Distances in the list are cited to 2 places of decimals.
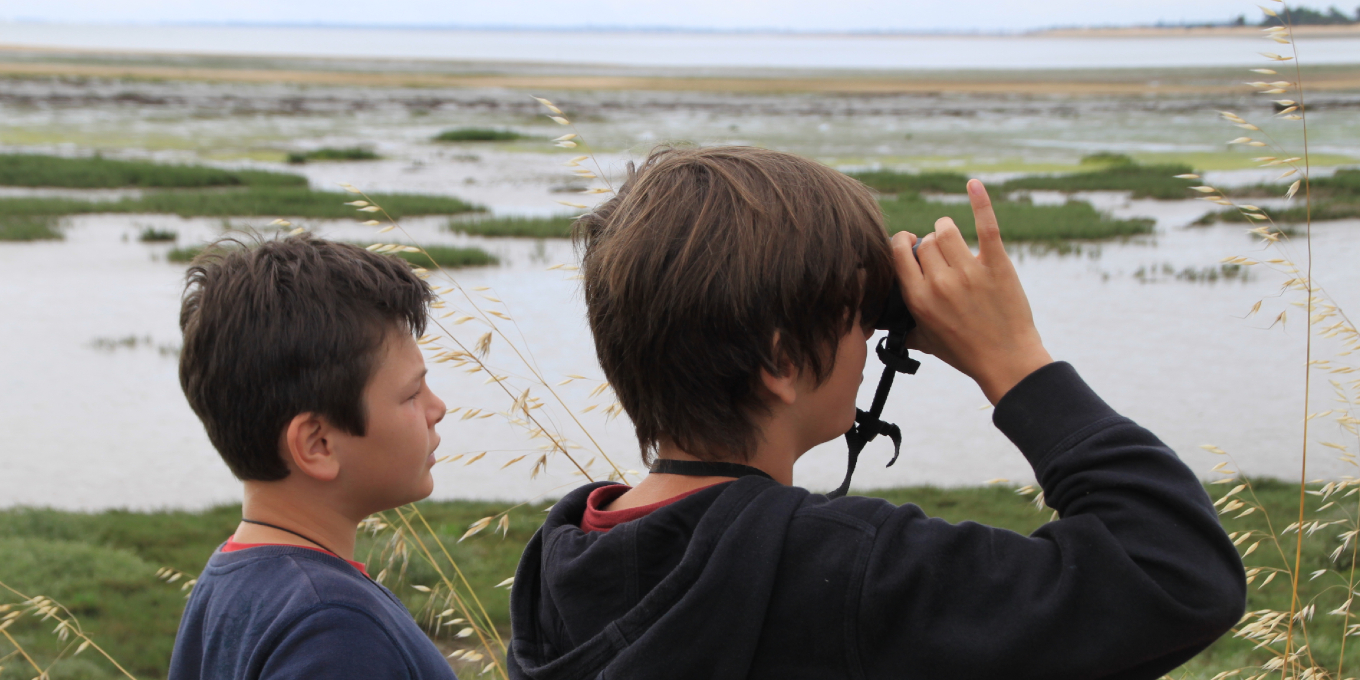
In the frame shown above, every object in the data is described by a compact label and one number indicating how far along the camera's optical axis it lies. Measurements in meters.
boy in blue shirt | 1.93
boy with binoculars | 1.72
